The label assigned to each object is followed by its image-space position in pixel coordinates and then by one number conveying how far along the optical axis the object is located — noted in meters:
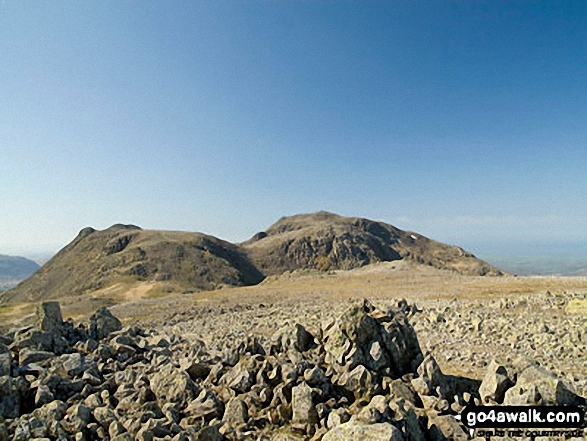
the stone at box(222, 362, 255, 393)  11.55
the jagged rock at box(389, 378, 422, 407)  10.49
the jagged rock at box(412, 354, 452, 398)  10.76
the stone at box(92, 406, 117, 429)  9.56
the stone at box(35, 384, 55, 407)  10.66
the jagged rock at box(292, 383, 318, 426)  9.85
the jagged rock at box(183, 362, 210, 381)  12.74
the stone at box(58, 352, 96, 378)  12.53
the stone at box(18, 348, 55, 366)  13.48
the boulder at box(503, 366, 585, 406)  9.06
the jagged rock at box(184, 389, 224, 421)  10.48
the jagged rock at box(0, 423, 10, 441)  8.65
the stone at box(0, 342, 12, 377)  11.62
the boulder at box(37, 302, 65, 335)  17.48
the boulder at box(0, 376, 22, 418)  10.18
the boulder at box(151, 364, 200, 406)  11.17
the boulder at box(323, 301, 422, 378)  12.06
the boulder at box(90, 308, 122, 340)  20.72
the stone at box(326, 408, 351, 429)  9.16
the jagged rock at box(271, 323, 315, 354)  13.69
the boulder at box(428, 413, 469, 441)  8.84
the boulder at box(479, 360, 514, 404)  10.12
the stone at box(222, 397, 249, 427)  9.95
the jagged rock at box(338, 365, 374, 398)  10.96
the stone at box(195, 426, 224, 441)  8.92
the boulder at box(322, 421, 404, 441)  7.62
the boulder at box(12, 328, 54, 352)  15.05
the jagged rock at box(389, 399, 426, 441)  8.48
